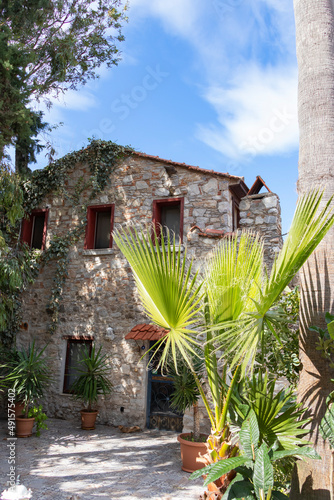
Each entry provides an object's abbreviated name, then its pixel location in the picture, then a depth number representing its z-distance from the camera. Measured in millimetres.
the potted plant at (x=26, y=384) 6672
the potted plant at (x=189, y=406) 5043
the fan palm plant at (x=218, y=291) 2541
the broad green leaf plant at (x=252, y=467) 2422
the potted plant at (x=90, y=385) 7129
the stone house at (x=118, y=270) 7473
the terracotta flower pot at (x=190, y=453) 4990
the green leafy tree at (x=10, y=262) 6906
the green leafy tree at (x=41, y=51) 7184
